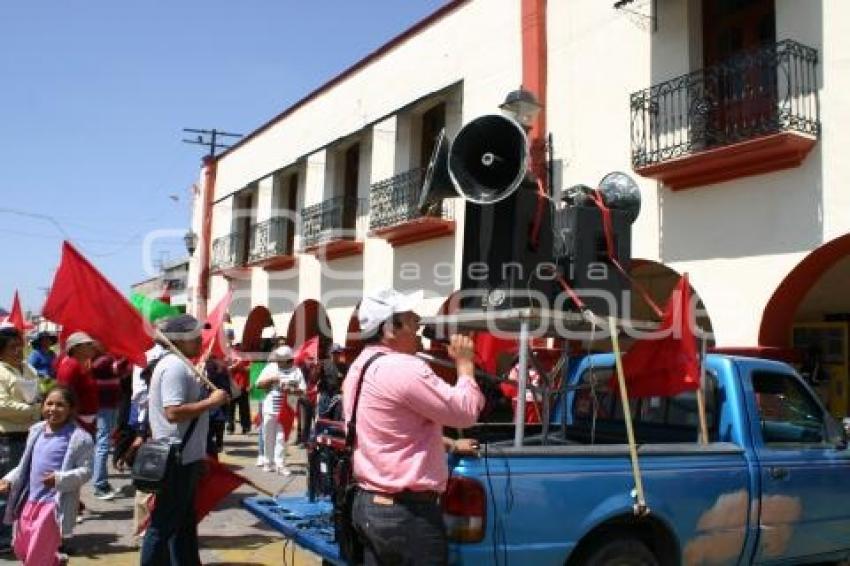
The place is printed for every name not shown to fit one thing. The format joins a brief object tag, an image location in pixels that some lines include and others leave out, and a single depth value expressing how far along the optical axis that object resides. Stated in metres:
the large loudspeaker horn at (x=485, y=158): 5.02
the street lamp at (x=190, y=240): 23.98
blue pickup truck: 3.88
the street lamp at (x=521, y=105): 9.29
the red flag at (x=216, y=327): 7.21
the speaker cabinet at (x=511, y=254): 4.84
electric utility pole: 30.01
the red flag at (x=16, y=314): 10.28
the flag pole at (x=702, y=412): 4.80
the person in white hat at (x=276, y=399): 10.27
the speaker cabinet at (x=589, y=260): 5.01
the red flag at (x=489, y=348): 7.18
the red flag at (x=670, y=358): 4.81
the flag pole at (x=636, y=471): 4.19
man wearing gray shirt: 4.73
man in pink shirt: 3.45
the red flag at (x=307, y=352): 11.58
